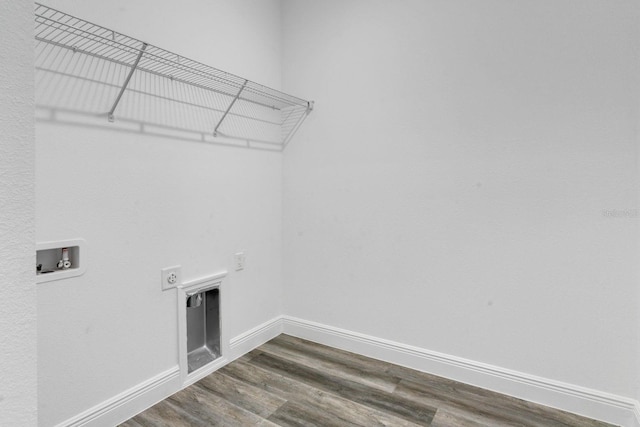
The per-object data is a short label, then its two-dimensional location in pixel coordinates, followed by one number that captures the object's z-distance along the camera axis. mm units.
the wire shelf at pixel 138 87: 1405
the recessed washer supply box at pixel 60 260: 1386
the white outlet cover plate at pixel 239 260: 2284
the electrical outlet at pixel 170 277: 1840
